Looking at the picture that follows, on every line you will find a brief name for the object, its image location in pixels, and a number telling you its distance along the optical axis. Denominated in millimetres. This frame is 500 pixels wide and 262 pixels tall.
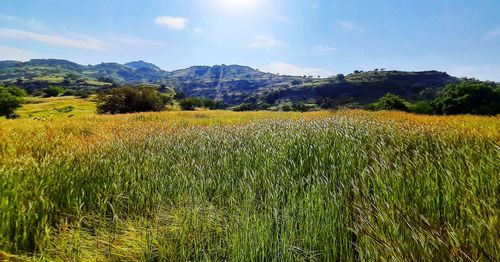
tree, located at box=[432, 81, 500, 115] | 49250
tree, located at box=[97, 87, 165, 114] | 43844
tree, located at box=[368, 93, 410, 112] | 58781
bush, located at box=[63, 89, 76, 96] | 106006
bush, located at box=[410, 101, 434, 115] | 56656
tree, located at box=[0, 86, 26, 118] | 55438
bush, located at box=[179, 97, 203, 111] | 71438
